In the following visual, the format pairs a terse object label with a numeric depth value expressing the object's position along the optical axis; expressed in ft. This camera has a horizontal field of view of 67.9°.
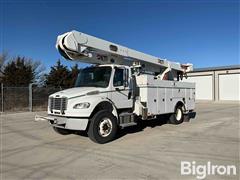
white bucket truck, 17.57
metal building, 77.76
